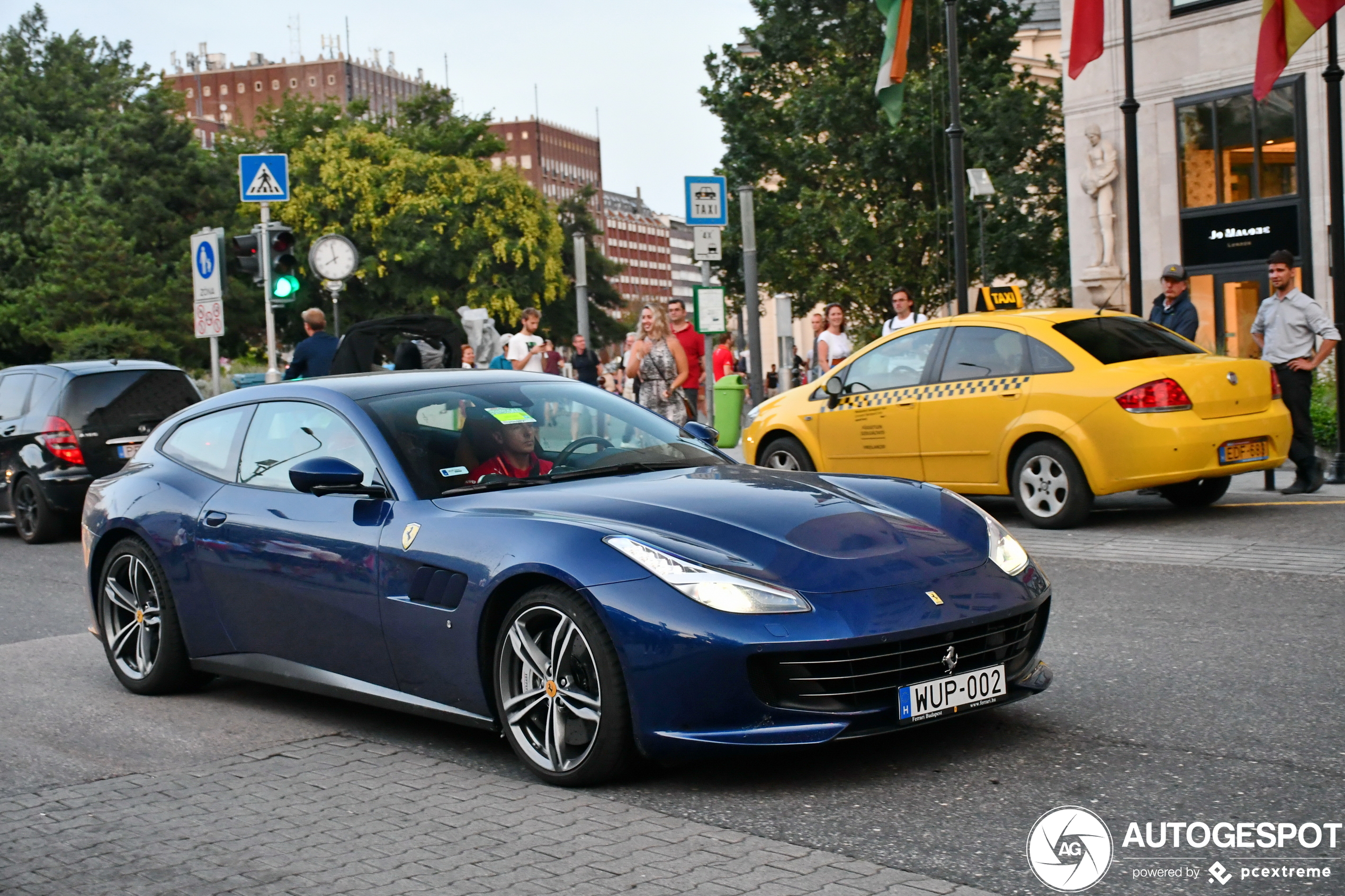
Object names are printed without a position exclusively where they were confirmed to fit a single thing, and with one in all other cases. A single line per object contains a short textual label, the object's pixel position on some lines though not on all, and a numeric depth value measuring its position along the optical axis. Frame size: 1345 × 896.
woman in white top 18.12
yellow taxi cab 10.94
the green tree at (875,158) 41.84
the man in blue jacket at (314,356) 15.81
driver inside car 5.83
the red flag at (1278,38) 16.33
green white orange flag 22.75
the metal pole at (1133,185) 18.66
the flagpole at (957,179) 20.78
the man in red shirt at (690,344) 16.69
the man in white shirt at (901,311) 16.45
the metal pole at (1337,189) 13.99
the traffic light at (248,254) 19.03
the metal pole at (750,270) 20.12
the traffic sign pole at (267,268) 18.59
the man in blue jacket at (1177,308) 14.91
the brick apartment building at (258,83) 150.00
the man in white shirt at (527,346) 19.51
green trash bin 21.94
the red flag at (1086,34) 20.84
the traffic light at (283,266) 18.70
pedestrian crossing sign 18.73
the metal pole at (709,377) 20.34
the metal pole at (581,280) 27.53
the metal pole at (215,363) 18.94
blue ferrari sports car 4.70
